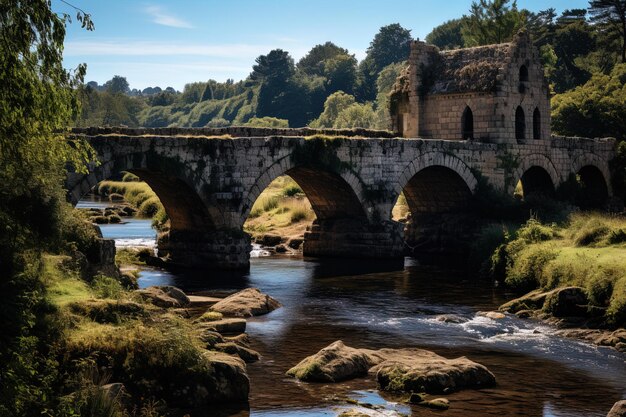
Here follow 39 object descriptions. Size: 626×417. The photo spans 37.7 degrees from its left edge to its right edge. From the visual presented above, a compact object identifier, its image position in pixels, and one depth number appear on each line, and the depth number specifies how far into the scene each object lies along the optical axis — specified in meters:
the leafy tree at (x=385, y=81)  116.75
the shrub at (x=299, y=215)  50.94
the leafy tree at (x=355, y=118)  98.31
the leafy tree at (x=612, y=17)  79.75
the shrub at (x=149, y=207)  61.69
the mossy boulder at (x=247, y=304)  27.31
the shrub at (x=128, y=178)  79.34
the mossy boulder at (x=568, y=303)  27.44
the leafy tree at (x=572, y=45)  82.88
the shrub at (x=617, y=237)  32.35
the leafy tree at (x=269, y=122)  111.94
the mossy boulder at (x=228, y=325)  23.69
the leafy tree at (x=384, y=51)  143.38
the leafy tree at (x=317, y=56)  166.75
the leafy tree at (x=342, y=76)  133.50
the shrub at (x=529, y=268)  32.12
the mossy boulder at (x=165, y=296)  25.88
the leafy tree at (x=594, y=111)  58.38
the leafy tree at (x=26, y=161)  14.27
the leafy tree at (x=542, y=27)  87.50
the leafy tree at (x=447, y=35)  117.06
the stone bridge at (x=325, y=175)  34.19
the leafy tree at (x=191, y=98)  199.12
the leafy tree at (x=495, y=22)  72.50
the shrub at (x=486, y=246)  37.28
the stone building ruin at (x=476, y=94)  47.91
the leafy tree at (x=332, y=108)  107.31
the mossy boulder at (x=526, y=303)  29.14
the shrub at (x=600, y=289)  26.79
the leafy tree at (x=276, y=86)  133.50
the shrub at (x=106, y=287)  20.94
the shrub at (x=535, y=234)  35.56
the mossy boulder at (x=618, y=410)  16.58
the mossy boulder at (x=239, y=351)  20.75
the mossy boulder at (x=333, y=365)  19.91
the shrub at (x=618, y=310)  25.42
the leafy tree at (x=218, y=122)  161.73
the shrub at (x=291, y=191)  58.85
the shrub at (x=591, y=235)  33.34
